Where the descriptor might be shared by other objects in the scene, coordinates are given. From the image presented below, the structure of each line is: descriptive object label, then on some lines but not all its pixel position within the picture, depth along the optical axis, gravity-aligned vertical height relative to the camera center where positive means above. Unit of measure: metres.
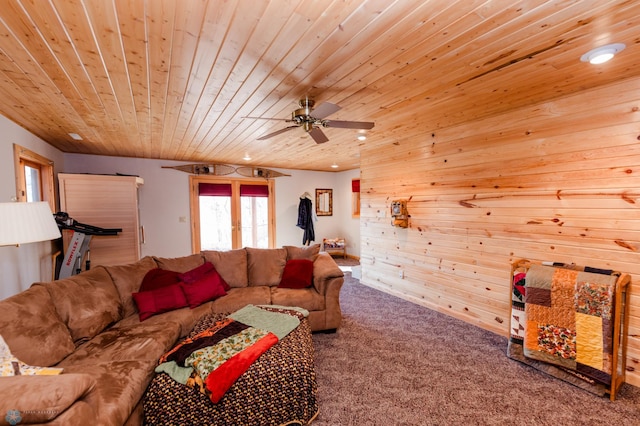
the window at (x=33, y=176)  2.86 +0.38
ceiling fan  2.27 +0.68
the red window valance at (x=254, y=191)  6.31 +0.27
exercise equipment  3.11 -0.46
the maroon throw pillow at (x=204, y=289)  2.79 -0.92
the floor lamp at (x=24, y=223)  1.53 -0.10
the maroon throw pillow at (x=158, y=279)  2.71 -0.77
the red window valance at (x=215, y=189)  5.87 +0.31
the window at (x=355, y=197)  6.74 +0.10
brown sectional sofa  1.14 -0.90
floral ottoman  1.62 -1.20
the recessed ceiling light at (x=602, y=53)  1.62 +0.89
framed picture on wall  7.20 -0.02
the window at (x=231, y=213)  5.85 -0.23
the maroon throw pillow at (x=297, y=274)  3.25 -0.88
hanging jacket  6.78 -0.43
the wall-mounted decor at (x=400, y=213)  3.92 -0.19
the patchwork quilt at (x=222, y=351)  1.65 -1.01
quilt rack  2.00 -1.00
